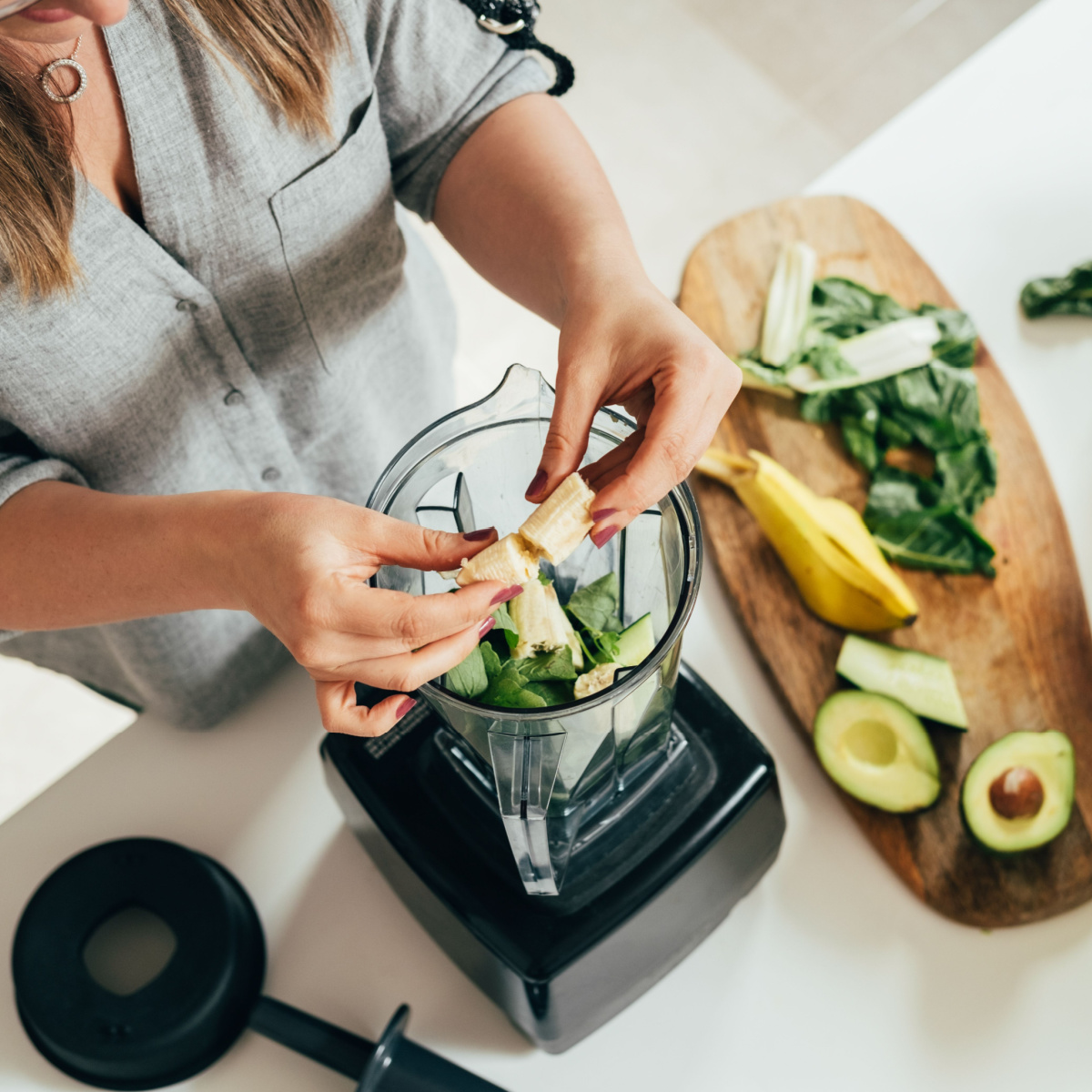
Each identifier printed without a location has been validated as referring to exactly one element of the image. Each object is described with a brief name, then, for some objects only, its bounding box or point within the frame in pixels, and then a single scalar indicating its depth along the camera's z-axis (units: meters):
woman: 0.57
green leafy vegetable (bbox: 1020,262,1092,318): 1.17
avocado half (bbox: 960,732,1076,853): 0.89
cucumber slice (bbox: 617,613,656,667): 0.68
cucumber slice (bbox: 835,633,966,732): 0.95
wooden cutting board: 0.90
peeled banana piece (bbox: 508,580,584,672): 0.66
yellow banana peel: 0.99
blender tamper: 0.76
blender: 0.68
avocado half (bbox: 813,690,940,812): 0.91
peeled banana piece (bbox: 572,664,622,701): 0.63
